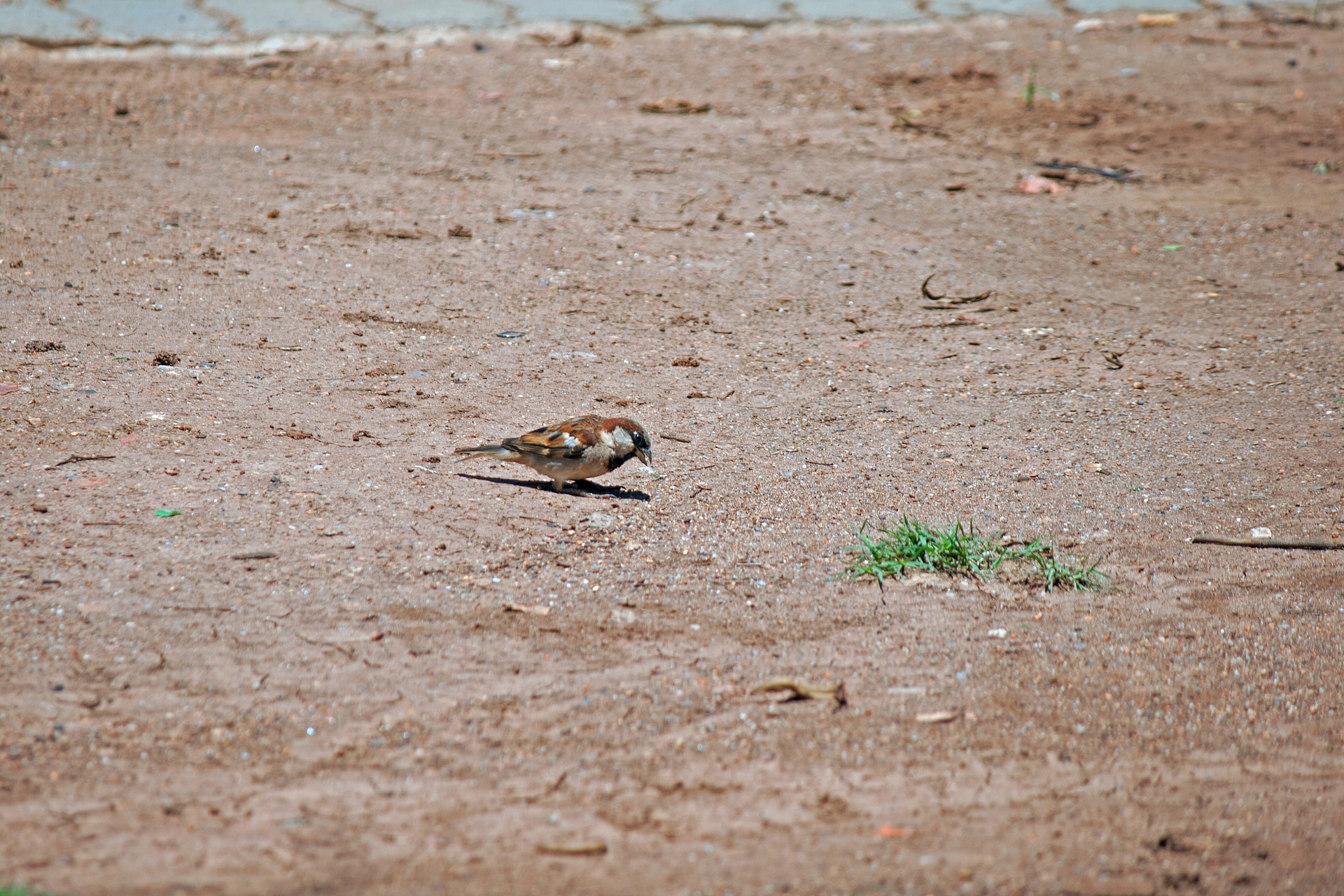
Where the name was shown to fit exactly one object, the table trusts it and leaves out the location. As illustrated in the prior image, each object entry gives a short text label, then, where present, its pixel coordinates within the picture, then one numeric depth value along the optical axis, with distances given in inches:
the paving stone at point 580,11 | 860.6
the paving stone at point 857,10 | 889.5
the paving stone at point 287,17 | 817.5
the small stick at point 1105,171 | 662.5
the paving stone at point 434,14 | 842.2
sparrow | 359.6
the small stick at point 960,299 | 532.4
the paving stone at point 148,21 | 800.3
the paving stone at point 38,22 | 784.9
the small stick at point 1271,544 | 340.8
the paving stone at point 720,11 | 877.2
